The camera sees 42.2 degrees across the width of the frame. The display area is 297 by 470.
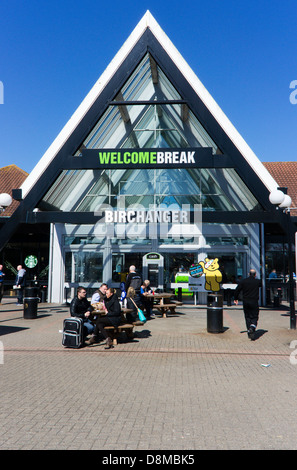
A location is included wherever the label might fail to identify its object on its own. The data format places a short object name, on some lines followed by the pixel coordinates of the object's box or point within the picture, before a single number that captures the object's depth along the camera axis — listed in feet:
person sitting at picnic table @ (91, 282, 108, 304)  37.65
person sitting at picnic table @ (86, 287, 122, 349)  31.07
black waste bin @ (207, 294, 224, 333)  36.47
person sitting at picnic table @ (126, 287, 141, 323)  35.19
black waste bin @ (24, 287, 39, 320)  44.57
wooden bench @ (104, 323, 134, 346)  31.34
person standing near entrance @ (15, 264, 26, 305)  55.77
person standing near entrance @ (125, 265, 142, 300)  42.08
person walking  33.68
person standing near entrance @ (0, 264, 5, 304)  57.04
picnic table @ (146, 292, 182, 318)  46.53
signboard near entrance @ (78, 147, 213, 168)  45.50
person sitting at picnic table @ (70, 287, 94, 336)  32.07
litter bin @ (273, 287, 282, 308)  56.85
